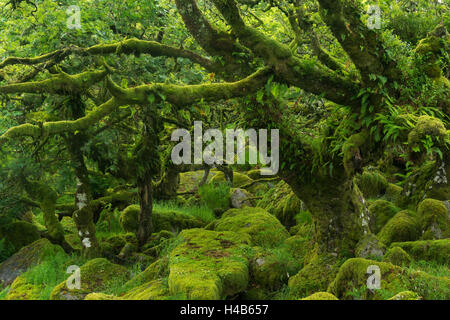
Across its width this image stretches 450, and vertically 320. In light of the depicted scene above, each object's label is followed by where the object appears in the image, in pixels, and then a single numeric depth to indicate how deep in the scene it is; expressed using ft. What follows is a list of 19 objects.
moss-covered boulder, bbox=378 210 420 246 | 31.32
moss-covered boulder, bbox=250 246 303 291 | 26.32
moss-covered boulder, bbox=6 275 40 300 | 26.73
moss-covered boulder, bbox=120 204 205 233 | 42.70
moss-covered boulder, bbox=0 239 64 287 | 32.73
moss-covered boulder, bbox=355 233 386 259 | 26.32
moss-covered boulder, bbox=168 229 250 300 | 21.10
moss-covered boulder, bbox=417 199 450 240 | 30.27
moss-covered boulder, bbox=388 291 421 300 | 17.38
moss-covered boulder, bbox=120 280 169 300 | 21.29
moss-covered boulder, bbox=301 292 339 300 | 18.02
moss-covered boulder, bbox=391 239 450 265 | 26.25
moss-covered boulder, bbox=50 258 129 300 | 25.26
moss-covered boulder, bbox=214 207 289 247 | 34.78
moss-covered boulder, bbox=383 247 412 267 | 25.02
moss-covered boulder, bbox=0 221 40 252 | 38.50
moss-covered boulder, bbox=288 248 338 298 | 25.45
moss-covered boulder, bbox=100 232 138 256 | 38.14
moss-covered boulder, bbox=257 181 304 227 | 42.52
